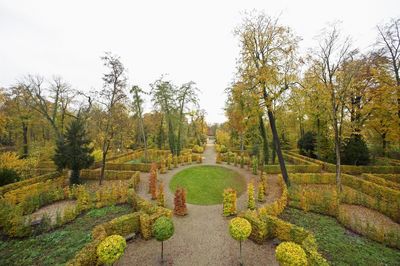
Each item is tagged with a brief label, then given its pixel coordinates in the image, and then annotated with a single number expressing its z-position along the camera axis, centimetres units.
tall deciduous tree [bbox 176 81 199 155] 2784
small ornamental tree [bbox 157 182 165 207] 1111
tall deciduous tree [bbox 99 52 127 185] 1631
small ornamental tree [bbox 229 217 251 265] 621
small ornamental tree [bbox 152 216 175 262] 643
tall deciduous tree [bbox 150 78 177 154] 2611
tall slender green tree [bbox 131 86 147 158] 2438
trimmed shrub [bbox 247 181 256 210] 1037
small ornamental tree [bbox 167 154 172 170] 2035
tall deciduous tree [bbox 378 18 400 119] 1461
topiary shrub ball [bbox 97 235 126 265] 510
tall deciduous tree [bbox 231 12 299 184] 1161
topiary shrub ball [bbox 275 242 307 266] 472
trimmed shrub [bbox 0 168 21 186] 1398
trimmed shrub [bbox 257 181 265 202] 1187
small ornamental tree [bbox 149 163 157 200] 1263
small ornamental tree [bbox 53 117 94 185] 1592
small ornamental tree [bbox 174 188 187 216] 1019
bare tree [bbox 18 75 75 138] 2294
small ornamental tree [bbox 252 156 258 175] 1851
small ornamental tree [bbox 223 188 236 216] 982
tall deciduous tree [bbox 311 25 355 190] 1221
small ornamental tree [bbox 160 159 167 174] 1898
